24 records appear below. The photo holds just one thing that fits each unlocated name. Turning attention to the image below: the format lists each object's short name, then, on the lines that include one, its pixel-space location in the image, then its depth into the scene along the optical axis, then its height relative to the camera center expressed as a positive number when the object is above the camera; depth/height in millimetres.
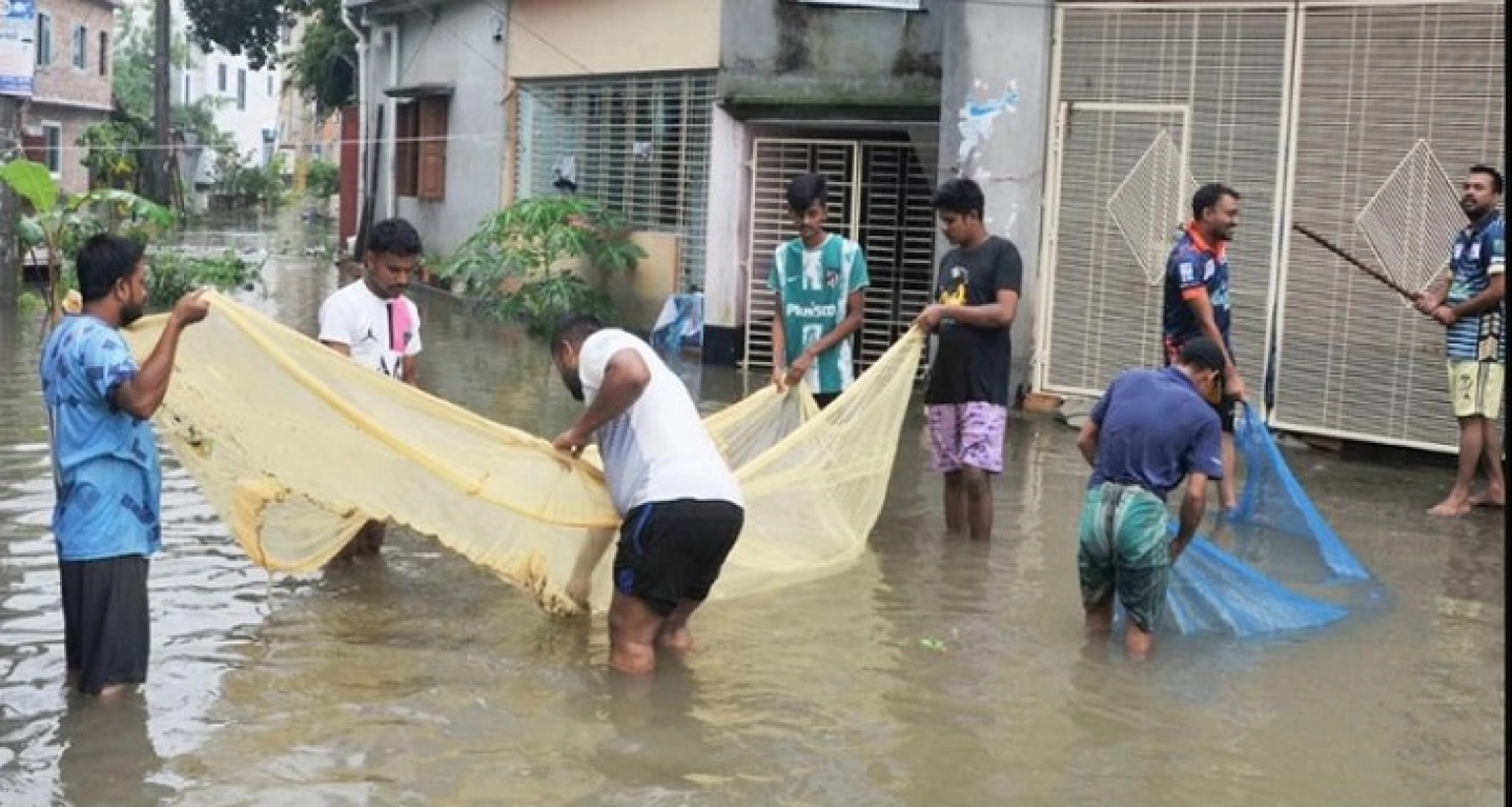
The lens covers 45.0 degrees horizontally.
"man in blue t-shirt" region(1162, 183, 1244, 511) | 8633 -145
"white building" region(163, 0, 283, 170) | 78688 +4885
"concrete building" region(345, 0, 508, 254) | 21672 +1355
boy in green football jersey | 8188 -302
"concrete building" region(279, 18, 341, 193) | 56784 +2604
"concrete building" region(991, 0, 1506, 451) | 10938 +543
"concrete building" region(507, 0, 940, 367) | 14836 +809
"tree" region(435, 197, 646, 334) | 17234 -361
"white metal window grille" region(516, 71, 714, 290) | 17125 +775
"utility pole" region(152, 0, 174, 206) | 33094 +2324
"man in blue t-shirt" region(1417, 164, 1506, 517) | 9133 -336
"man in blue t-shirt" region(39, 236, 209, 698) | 5211 -706
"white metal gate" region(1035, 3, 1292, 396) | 11656 +544
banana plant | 12430 -169
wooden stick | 9508 -64
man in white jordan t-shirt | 7141 -401
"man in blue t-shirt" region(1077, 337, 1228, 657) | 6266 -778
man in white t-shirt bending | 5812 -816
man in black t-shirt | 7949 -440
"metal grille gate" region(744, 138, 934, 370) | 14984 +128
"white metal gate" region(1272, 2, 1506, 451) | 10789 +419
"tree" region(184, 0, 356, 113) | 31203 +3526
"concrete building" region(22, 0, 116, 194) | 41781 +2869
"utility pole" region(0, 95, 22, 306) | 17438 -585
